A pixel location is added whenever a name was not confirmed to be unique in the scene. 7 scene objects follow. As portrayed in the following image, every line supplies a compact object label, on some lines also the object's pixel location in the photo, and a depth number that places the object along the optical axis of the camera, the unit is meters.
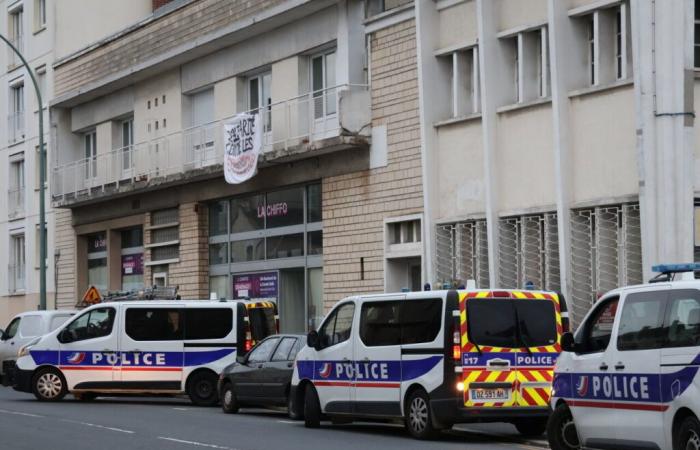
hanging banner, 31.17
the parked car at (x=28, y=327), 30.19
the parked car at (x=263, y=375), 21.36
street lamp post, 37.91
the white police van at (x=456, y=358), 16.34
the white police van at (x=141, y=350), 24.86
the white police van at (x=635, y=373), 11.75
